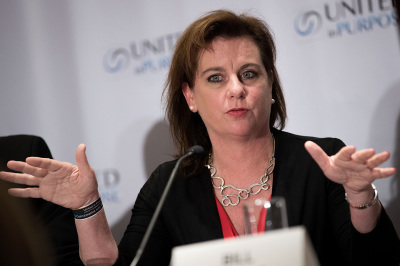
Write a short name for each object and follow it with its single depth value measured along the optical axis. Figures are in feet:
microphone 9.72
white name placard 9.18
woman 10.42
